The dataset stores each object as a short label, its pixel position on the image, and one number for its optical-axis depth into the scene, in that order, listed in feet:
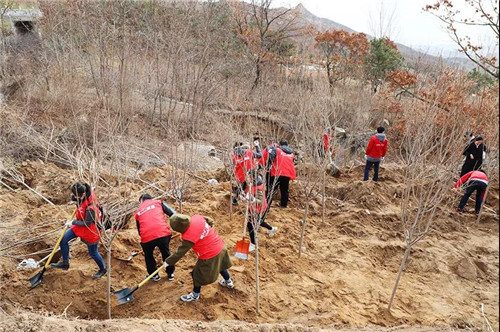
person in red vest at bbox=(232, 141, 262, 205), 19.29
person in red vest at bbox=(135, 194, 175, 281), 14.64
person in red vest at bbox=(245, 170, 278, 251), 14.17
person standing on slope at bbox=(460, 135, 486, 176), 24.70
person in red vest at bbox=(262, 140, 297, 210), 20.80
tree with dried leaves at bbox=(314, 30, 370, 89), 55.72
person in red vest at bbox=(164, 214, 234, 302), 13.43
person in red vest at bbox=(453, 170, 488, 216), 23.13
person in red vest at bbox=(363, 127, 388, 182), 26.78
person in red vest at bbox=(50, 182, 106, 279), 14.01
